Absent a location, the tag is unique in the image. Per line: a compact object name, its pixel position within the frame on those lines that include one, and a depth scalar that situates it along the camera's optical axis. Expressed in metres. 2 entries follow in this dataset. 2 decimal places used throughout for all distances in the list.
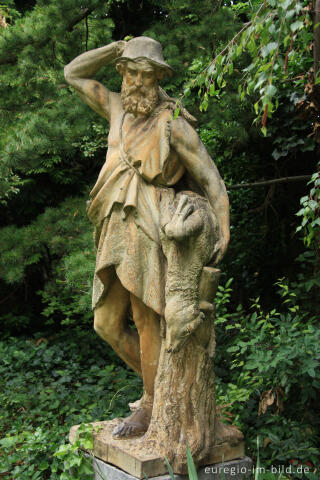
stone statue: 3.10
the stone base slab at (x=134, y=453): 3.02
